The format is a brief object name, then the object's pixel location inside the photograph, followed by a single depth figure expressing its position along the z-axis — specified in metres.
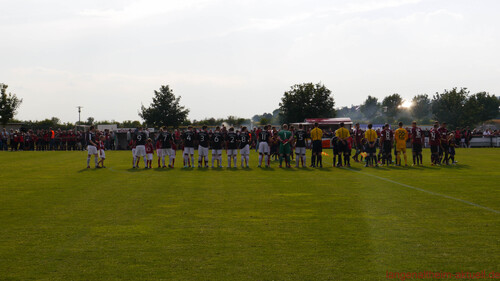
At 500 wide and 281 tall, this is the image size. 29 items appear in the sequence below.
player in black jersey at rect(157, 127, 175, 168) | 23.97
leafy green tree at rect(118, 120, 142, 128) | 81.78
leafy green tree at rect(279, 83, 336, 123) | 84.44
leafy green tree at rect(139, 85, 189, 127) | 84.25
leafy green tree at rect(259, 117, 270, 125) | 88.97
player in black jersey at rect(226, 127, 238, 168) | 23.80
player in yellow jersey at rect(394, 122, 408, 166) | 23.78
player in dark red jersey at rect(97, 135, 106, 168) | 24.42
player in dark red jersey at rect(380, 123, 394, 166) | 24.11
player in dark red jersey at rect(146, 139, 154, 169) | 23.64
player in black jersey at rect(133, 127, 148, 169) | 23.53
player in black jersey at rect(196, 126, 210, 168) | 23.58
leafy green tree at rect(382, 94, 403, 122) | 156.88
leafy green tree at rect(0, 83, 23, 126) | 72.94
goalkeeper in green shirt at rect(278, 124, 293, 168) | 23.50
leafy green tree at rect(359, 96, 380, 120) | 188.35
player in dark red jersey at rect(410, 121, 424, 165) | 24.20
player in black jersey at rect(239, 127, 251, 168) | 23.86
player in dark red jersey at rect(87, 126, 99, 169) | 23.83
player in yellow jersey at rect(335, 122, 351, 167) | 23.41
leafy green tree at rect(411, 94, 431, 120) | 163.62
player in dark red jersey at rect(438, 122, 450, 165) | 24.34
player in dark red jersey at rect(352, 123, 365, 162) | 26.42
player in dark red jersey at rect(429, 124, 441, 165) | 23.99
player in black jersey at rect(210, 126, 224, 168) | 23.55
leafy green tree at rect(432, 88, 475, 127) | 77.56
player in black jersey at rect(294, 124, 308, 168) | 23.42
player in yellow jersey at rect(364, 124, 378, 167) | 23.27
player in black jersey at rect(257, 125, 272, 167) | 24.02
